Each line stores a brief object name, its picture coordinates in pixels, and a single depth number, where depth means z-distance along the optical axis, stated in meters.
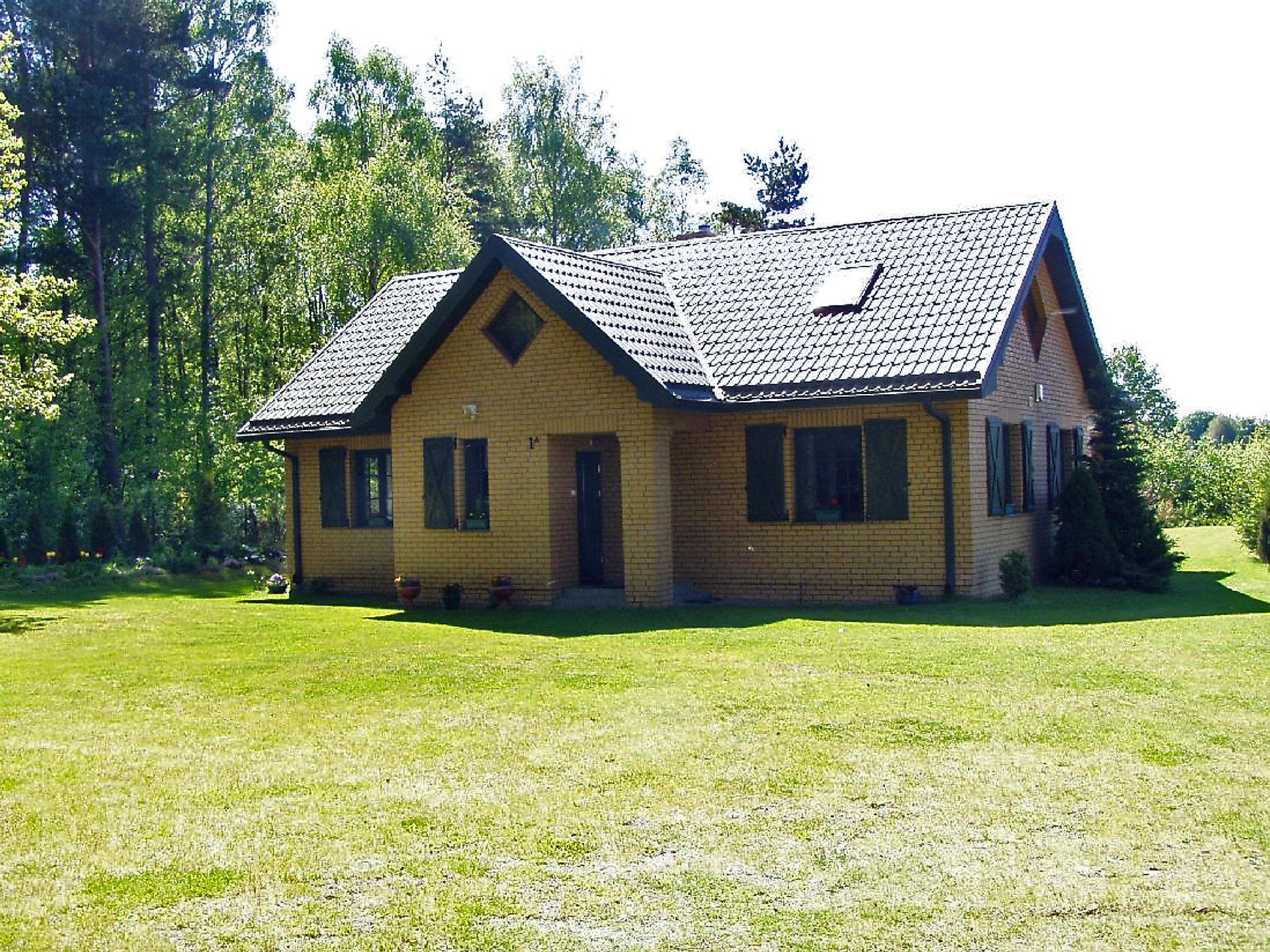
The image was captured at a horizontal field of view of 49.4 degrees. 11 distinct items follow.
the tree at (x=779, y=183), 58.82
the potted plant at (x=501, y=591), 19.64
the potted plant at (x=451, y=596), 20.28
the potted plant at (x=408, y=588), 20.62
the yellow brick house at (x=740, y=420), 18.50
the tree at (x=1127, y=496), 20.47
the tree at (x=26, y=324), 22.72
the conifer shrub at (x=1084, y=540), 20.30
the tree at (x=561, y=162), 49.84
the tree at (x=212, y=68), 39.62
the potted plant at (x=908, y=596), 18.16
